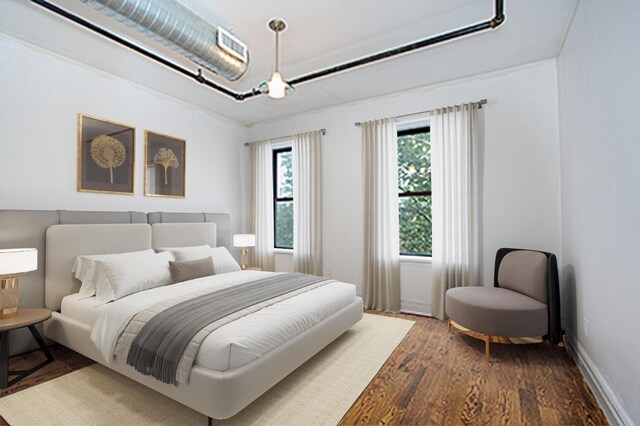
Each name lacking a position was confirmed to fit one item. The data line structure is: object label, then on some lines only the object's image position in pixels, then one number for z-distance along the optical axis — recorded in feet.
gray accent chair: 8.43
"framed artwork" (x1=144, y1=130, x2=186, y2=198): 12.71
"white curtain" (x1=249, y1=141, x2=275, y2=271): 16.70
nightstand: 7.23
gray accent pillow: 10.46
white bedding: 5.82
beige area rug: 6.11
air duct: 6.15
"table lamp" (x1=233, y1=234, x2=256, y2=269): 15.07
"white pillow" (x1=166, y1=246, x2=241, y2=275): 11.69
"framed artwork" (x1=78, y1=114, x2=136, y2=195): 10.59
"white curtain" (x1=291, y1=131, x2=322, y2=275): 15.06
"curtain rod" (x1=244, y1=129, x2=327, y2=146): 15.08
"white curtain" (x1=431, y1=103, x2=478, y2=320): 11.55
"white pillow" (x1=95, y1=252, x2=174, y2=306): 8.70
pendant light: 7.86
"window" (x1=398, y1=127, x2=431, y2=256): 13.35
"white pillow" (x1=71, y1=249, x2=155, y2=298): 9.23
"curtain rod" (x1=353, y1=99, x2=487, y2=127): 11.45
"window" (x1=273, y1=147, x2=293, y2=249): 17.02
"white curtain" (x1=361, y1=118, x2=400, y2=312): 13.19
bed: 5.72
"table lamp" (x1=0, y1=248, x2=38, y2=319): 7.32
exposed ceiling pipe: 7.61
